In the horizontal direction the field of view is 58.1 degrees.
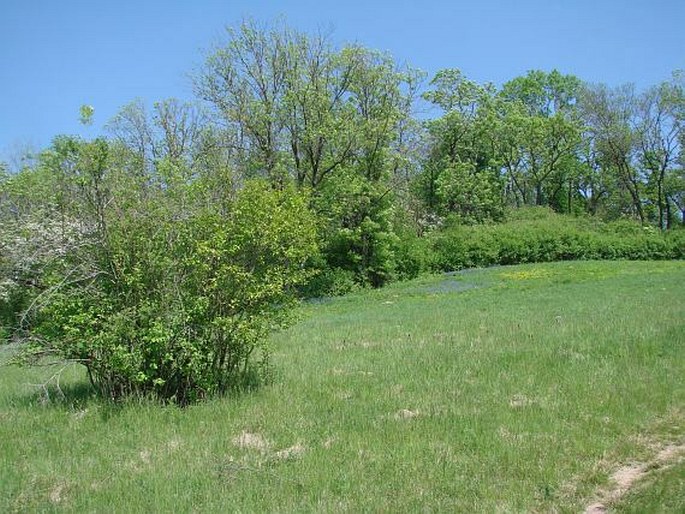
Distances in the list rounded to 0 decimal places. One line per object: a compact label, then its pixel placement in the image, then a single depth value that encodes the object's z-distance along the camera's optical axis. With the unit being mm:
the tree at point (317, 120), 34375
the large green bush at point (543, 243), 42781
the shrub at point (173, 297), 8641
